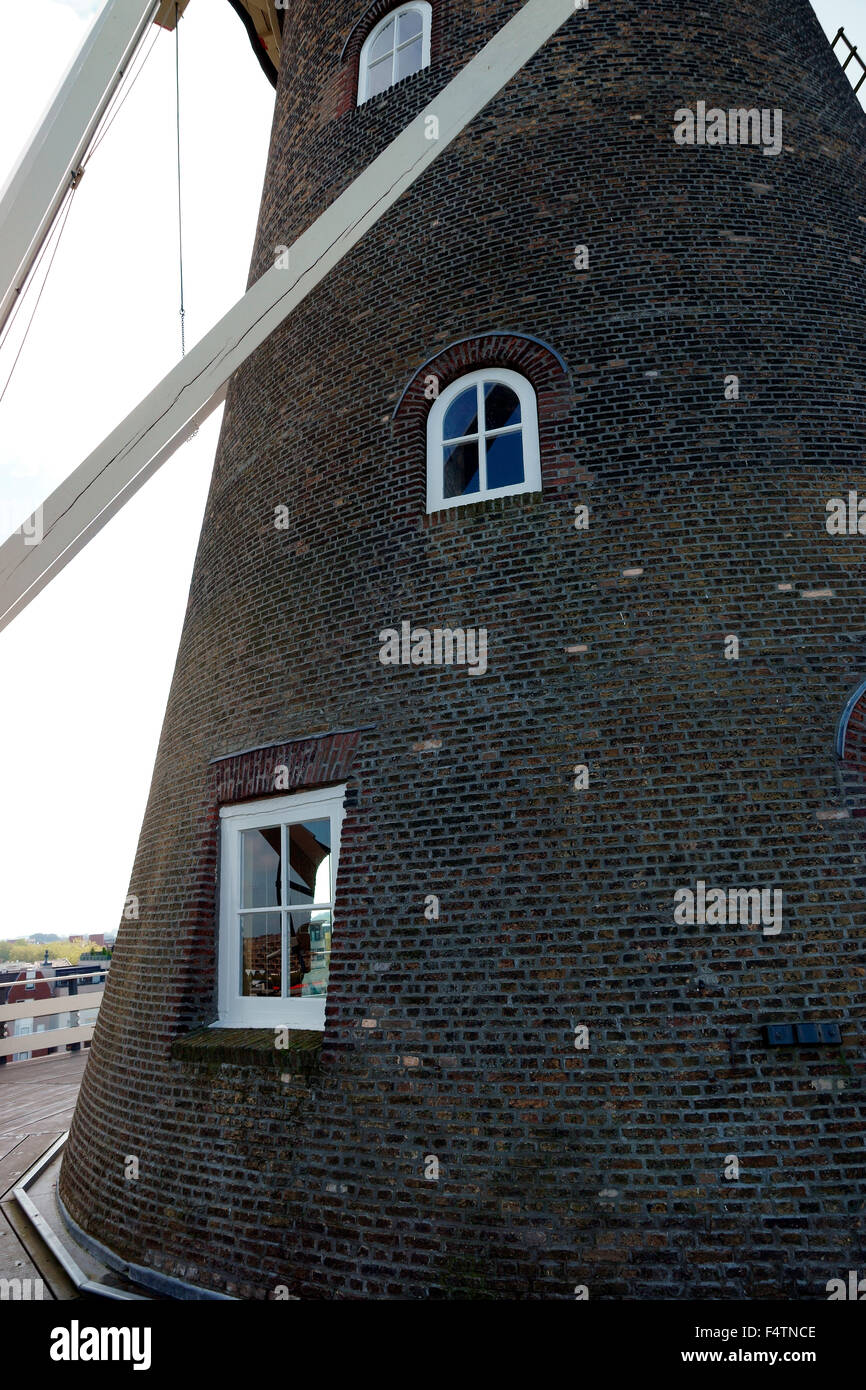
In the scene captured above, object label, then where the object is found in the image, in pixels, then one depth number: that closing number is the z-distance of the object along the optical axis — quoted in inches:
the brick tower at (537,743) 158.4
